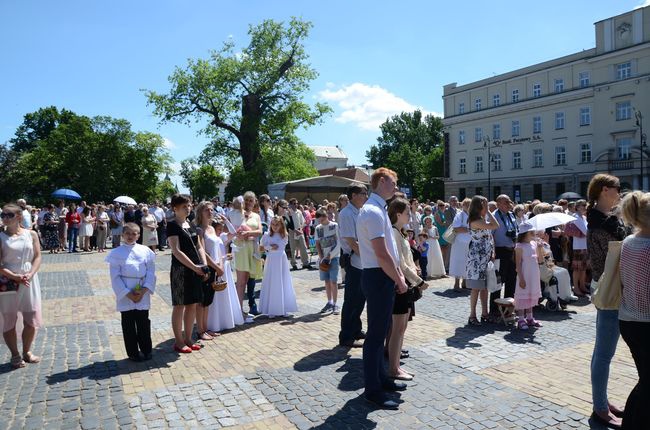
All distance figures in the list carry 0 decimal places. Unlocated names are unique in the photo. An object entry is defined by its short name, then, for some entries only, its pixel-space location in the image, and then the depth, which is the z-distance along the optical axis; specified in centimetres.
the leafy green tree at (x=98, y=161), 4416
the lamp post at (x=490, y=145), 6044
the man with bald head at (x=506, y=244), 775
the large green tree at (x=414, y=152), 7781
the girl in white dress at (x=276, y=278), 822
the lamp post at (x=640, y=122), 4372
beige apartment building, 4675
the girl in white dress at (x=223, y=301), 707
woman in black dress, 614
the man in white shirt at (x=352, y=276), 645
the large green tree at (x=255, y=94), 3728
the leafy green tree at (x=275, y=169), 3581
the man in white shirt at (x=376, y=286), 437
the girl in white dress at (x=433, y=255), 1274
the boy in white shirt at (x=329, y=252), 842
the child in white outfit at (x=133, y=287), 587
